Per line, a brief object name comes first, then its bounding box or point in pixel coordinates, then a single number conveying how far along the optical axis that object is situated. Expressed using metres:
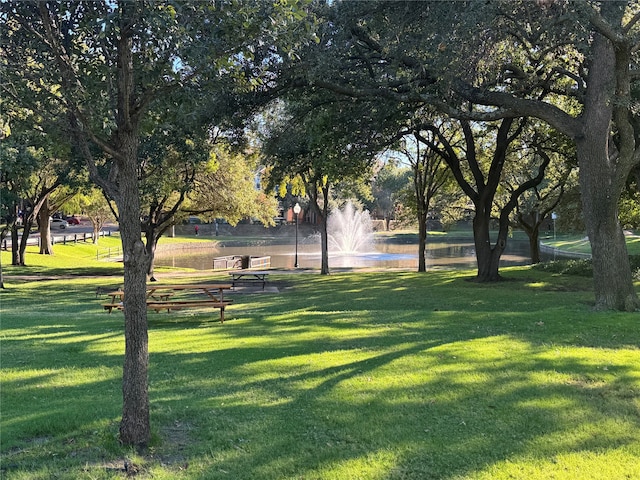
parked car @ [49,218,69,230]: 60.78
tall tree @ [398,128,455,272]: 25.00
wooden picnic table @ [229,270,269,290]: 18.33
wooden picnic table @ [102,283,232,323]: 10.13
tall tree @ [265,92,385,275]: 13.18
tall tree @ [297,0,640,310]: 9.16
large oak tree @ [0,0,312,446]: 3.75
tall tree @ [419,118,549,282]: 18.19
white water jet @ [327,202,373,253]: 48.59
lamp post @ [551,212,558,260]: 29.71
